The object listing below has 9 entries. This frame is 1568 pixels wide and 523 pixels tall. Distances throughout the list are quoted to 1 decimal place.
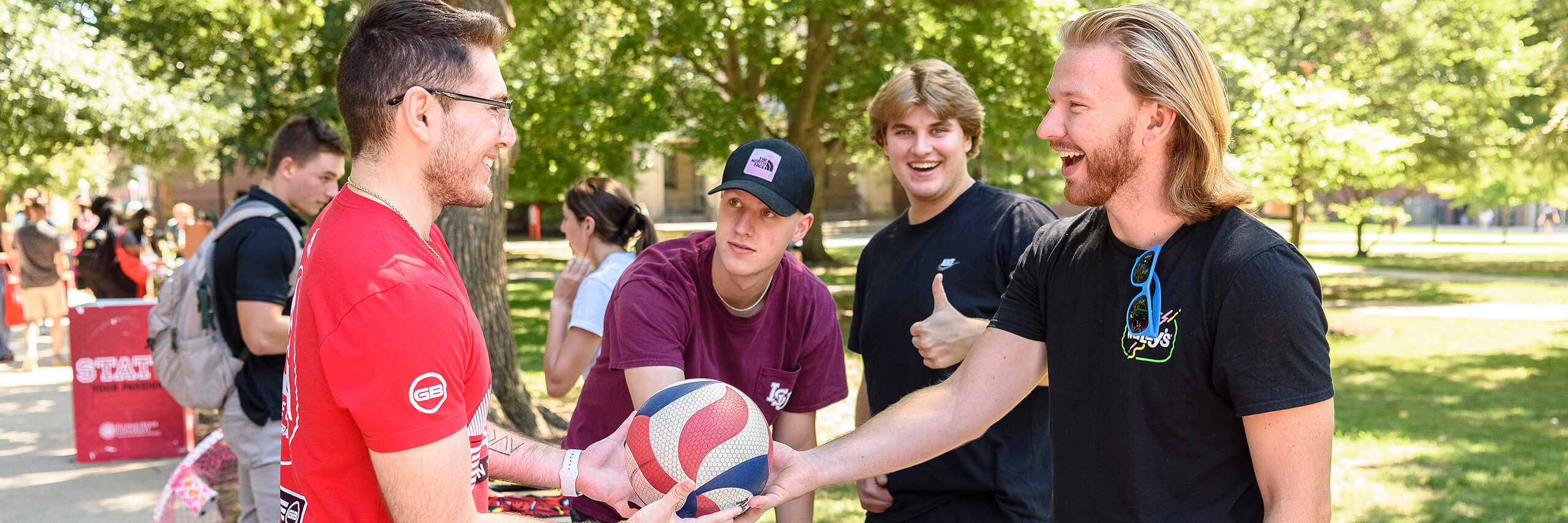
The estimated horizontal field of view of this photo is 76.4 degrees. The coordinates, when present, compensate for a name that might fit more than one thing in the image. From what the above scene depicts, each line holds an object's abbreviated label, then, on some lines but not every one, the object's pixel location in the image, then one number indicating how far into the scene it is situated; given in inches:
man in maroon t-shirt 115.8
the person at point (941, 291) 130.2
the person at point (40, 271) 453.7
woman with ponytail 193.0
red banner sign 294.7
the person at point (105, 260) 457.7
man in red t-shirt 69.8
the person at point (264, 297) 172.2
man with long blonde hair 79.7
